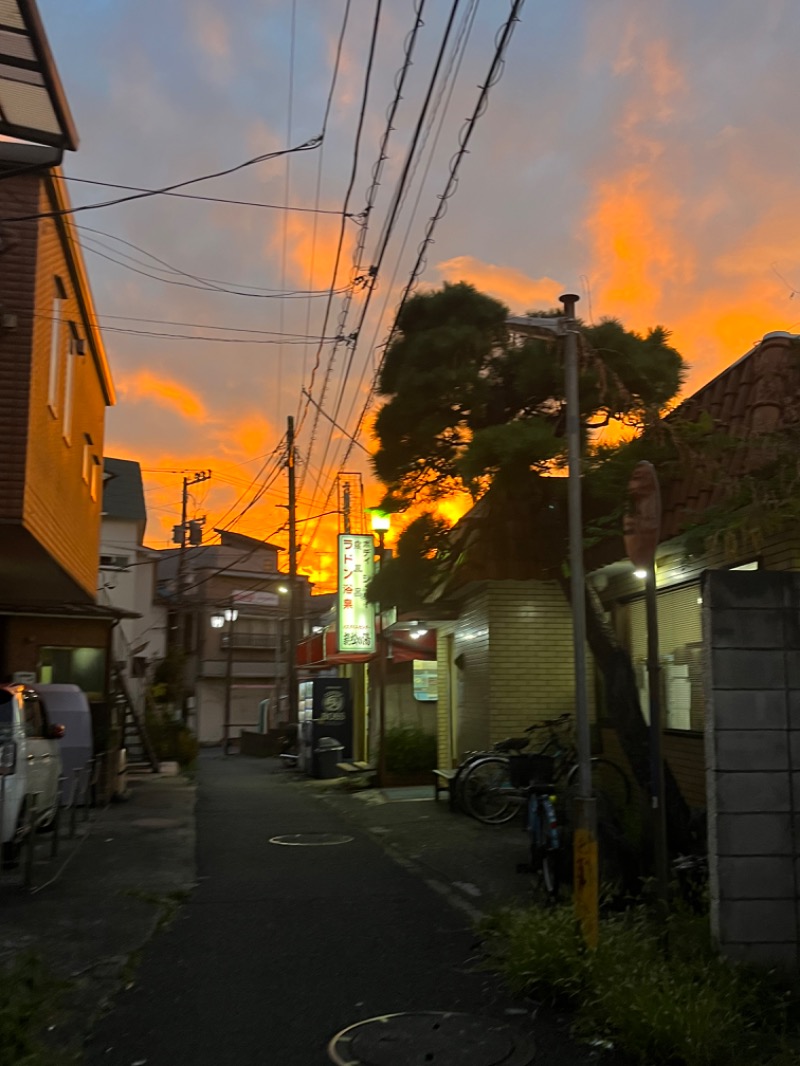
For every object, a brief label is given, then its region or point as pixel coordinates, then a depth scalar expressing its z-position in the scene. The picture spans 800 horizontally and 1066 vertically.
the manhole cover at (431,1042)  4.62
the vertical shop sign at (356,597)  19.69
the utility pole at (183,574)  40.75
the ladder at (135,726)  21.15
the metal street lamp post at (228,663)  38.03
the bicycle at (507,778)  11.82
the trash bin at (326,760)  22.36
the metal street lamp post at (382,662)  16.84
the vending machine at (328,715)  23.17
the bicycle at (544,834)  7.40
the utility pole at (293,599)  32.44
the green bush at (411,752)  18.27
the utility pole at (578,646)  5.88
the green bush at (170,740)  23.64
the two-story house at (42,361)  7.87
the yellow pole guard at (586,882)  5.76
